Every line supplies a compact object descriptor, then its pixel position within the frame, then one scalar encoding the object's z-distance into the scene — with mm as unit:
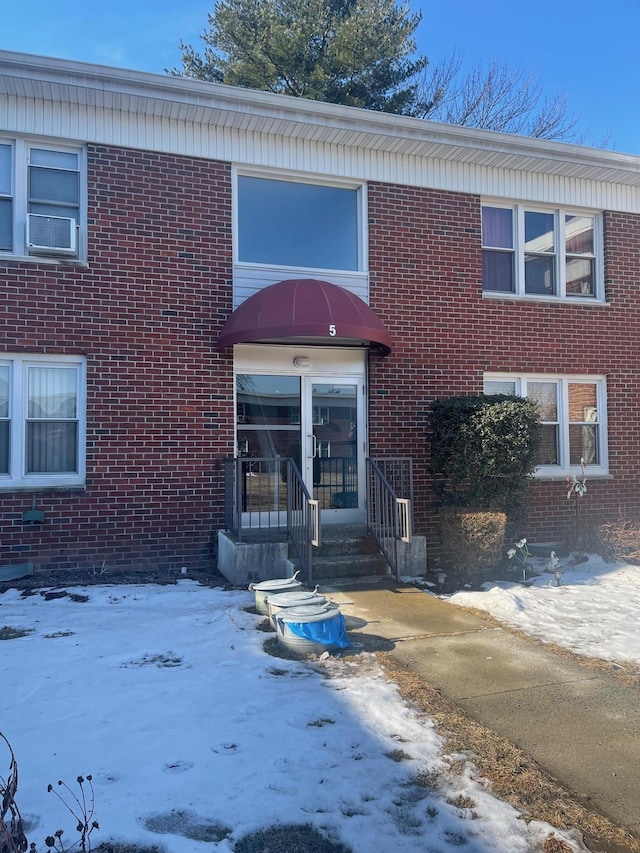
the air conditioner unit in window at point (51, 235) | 8273
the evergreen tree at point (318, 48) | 19234
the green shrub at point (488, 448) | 8477
